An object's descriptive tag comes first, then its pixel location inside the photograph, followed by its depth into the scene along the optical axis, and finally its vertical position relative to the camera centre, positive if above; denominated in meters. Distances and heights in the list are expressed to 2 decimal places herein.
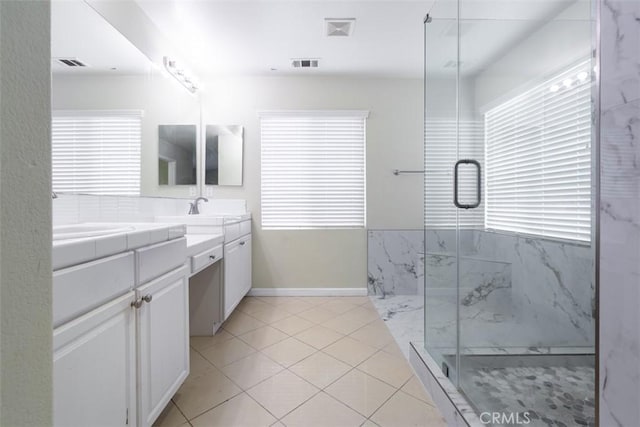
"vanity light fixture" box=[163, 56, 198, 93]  2.30 +1.18
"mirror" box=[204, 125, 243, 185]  2.94 +0.57
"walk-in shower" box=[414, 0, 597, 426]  1.42 +0.04
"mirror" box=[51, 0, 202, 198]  1.37 +0.61
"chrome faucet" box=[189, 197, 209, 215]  2.71 +0.02
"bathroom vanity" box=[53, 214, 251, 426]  0.73 -0.37
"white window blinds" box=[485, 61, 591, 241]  1.46 +0.31
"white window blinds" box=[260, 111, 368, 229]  3.02 +0.44
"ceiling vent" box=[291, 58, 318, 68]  2.67 +1.41
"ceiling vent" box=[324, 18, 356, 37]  2.11 +1.42
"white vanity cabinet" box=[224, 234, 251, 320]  2.21 -0.54
